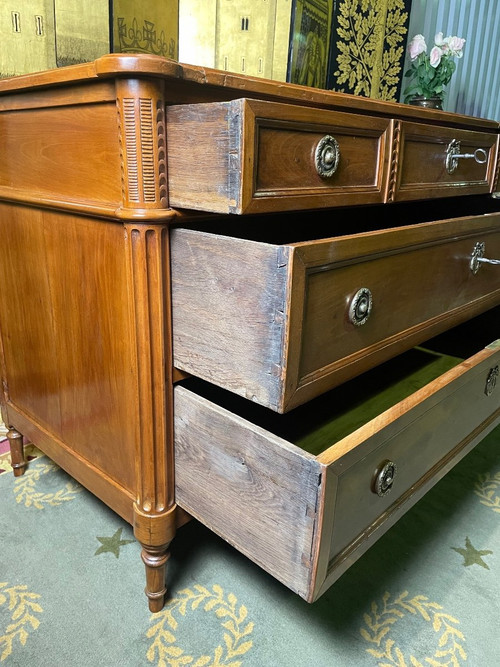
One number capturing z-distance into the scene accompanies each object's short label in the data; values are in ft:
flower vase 4.52
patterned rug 2.31
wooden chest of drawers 1.78
